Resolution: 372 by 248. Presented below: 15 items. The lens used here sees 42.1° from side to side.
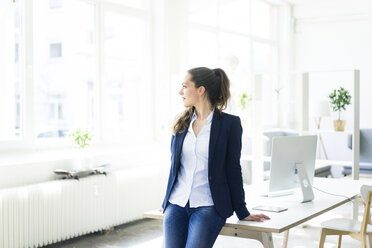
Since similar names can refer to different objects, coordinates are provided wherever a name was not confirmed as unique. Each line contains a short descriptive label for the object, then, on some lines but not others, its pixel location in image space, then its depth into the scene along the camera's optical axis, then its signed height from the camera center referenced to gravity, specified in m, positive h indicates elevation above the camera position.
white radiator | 4.01 -0.86
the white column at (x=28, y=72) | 4.66 +0.41
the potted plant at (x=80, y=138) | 4.93 -0.24
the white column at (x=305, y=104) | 5.31 +0.11
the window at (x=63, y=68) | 4.88 +0.49
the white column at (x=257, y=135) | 5.53 -0.24
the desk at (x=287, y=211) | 2.56 -0.59
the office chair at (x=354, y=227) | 3.15 -0.78
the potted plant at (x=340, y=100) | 6.15 +0.18
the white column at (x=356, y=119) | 5.12 -0.05
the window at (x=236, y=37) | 6.95 +1.26
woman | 2.47 -0.28
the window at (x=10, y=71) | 4.55 +0.41
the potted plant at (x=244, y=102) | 6.96 +0.18
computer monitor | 3.18 -0.33
